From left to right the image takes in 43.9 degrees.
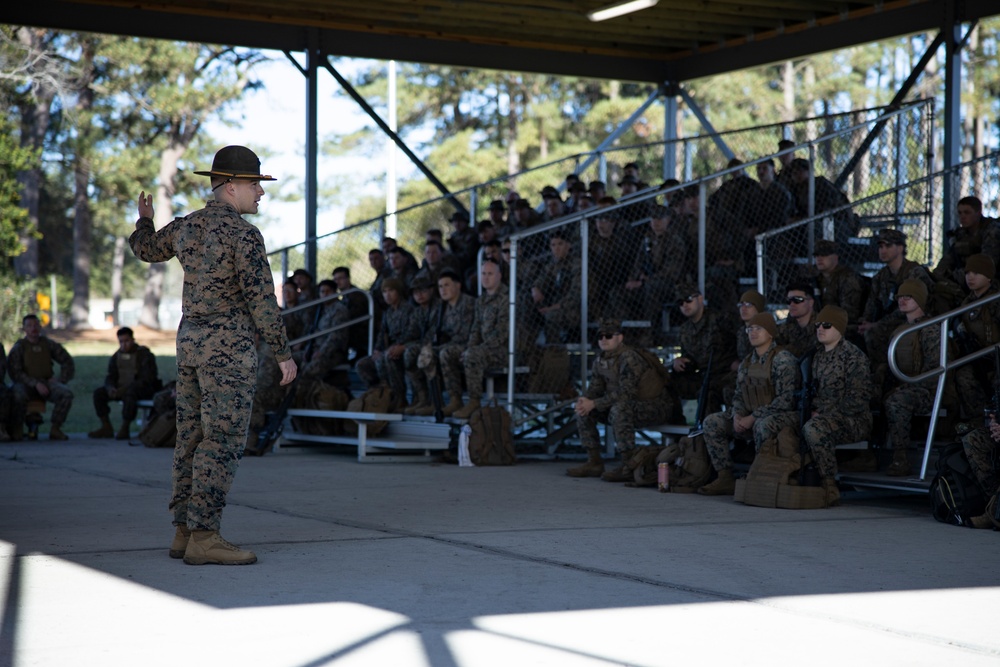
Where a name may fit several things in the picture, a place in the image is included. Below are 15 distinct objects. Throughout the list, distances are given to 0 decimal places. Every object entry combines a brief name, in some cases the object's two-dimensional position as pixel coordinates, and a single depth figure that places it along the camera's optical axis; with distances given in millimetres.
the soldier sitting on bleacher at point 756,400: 8852
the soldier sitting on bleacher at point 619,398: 10359
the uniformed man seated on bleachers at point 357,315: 14258
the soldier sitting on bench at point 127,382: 15828
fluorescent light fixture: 13083
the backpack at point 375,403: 12477
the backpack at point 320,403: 13031
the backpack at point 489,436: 11508
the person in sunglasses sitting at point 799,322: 9852
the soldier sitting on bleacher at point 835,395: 8508
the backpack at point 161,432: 13820
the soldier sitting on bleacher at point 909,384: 8734
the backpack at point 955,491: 7520
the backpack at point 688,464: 9406
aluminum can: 9414
